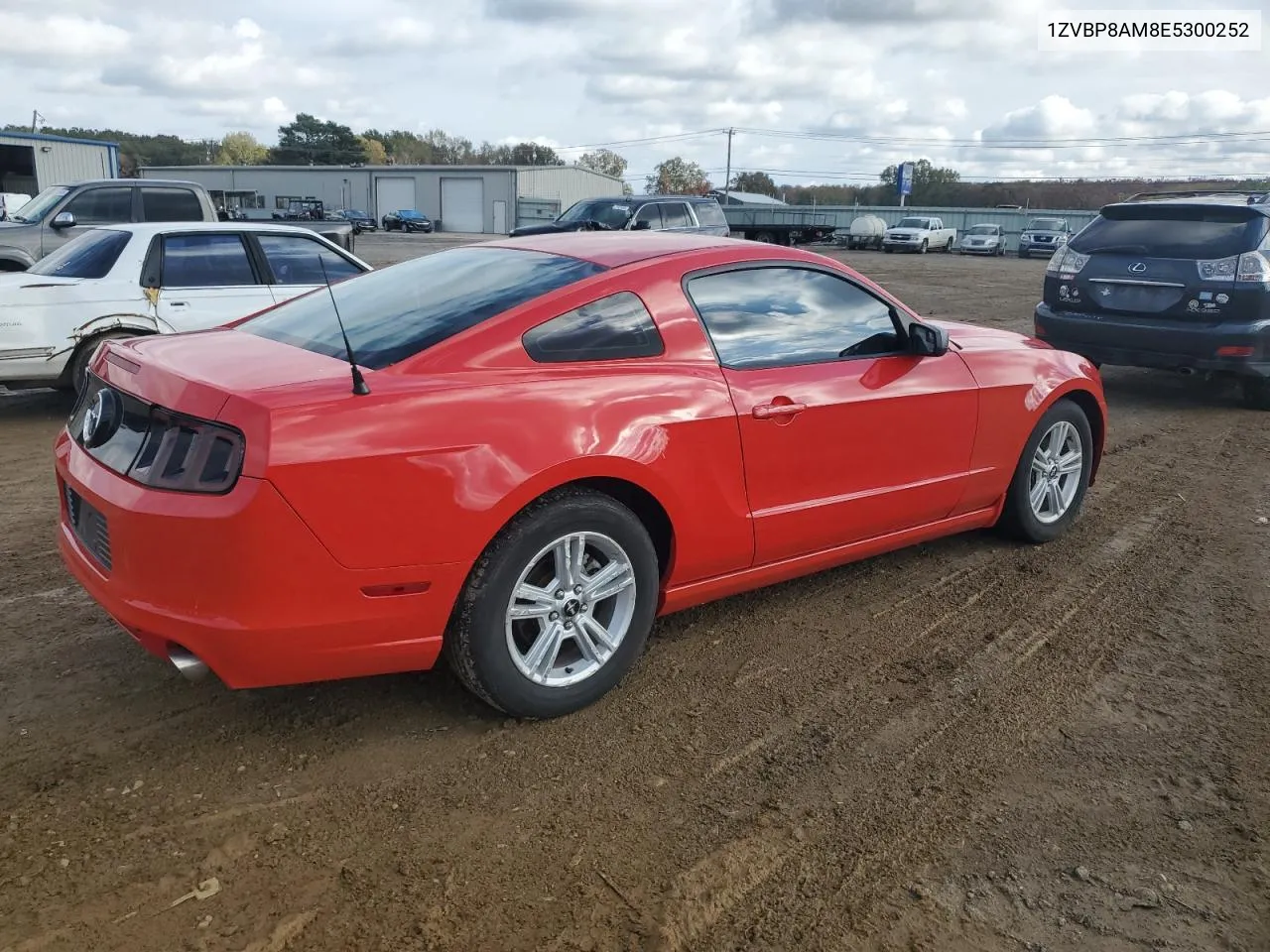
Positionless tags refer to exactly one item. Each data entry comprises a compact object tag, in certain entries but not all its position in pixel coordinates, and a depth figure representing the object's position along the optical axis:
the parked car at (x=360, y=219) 51.45
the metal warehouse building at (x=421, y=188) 60.09
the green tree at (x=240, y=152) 115.12
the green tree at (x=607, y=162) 110.25
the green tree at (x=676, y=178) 104.00
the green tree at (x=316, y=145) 96.62
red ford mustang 2.73
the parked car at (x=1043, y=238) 39.69
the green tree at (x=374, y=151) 106.45
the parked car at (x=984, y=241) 42.34
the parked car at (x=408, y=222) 54.56
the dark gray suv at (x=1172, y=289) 8.07
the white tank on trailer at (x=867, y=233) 42.22
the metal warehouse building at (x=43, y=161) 31.30
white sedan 7.03
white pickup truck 41.25
